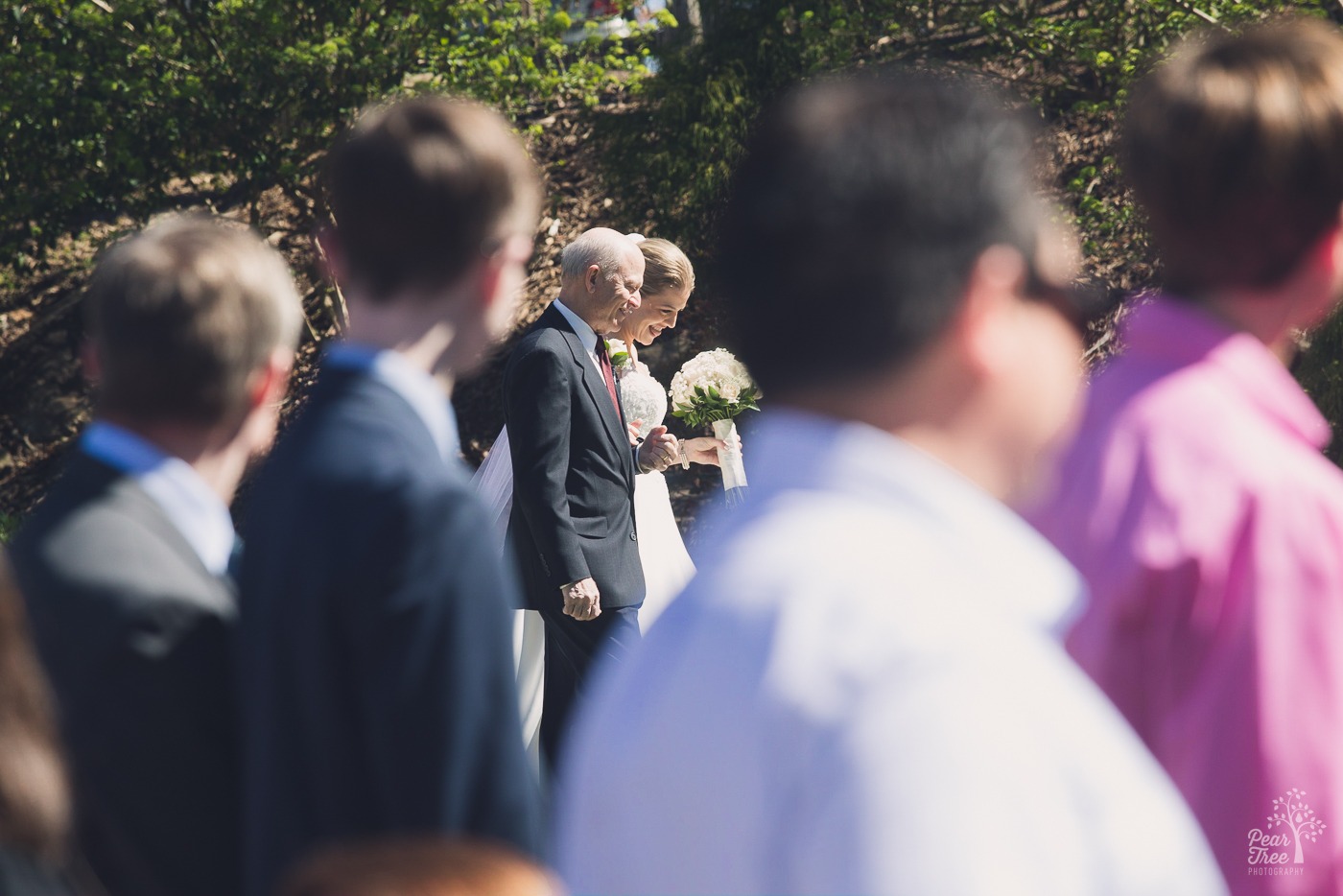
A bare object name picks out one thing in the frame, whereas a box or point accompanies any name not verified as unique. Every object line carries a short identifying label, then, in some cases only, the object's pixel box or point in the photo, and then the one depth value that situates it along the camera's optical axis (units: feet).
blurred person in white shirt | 10.39
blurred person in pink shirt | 17.95
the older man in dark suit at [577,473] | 31.96
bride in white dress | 32.63
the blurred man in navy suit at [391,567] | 19.60
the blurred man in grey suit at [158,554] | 21.01
